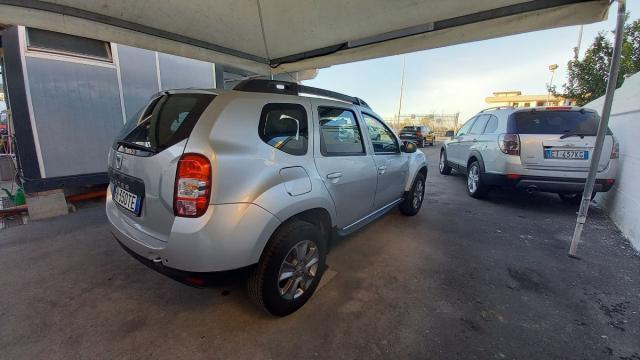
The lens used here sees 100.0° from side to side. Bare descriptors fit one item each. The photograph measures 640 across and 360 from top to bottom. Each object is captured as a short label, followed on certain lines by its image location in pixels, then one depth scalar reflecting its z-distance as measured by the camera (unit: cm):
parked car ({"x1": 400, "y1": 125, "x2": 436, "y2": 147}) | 1712
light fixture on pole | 1908
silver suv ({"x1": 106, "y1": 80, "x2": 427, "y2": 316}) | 161
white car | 406
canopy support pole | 254
